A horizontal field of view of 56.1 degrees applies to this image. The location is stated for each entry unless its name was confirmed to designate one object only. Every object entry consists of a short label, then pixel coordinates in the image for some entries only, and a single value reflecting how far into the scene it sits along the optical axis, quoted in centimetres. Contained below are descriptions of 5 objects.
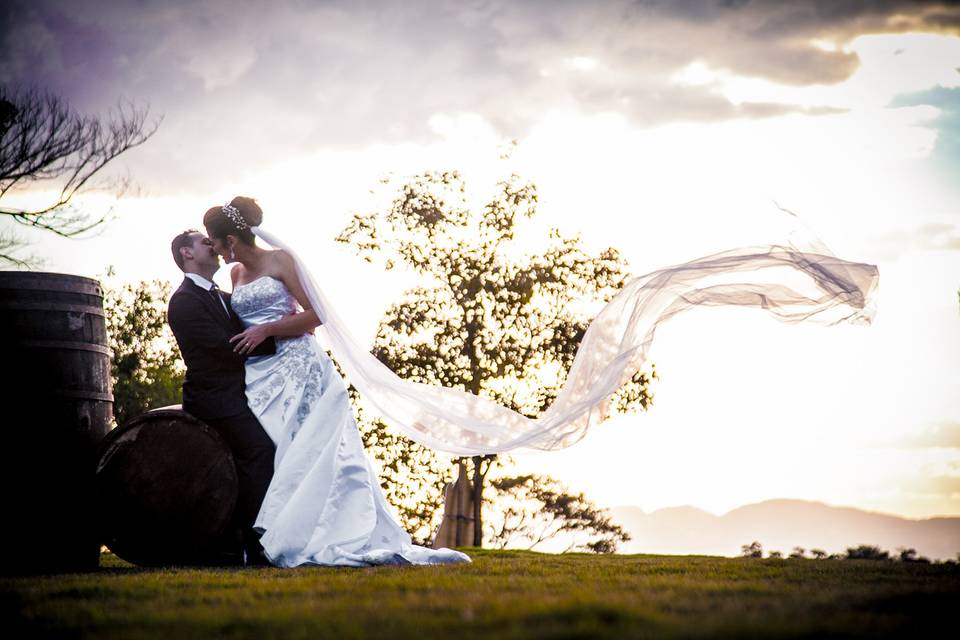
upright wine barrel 698
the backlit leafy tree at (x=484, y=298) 1898
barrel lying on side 718
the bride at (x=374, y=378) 707
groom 756
